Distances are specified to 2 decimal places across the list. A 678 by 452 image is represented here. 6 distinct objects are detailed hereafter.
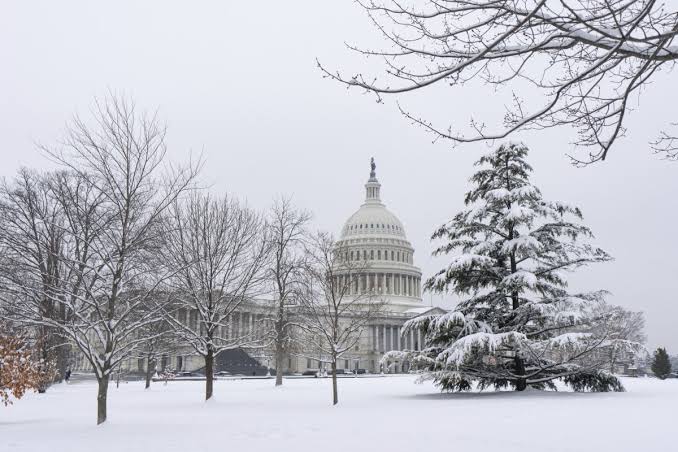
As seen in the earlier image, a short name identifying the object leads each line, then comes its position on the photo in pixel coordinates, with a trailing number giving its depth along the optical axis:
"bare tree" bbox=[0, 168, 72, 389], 16.11
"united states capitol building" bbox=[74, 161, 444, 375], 117.06
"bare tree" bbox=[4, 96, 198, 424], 15.80
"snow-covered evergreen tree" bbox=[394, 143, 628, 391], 23.67
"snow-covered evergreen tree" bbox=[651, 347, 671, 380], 56.90
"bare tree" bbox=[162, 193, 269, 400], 23.81
